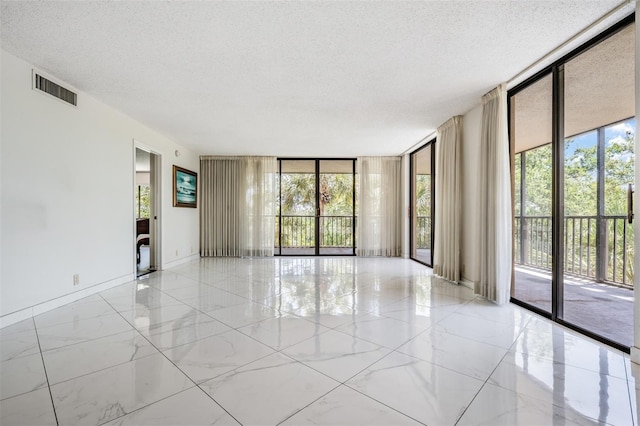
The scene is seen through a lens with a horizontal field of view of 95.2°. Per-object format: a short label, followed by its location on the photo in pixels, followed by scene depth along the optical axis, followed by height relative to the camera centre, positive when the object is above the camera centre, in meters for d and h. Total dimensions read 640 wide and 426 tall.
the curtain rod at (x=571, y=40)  1.97 +1.37
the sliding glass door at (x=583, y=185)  2.63 +0.34
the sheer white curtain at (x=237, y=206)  6.75 +0.13
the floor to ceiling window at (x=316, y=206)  7.11 +0.14
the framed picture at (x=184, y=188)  5.63 +0.49
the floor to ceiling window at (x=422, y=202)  5.55 +0.22
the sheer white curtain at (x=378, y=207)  6.80 +0.10
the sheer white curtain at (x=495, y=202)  3.11 +0.11
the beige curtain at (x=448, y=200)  4.12 +0.17
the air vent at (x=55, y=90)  2.83 +1.26
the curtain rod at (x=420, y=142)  5.08 +1.33
